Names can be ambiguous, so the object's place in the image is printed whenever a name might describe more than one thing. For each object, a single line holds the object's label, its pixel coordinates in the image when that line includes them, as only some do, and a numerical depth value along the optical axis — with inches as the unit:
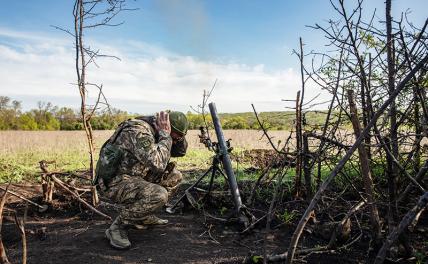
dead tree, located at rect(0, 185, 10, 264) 77.8
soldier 157.4
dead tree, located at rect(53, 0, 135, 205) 201.3
